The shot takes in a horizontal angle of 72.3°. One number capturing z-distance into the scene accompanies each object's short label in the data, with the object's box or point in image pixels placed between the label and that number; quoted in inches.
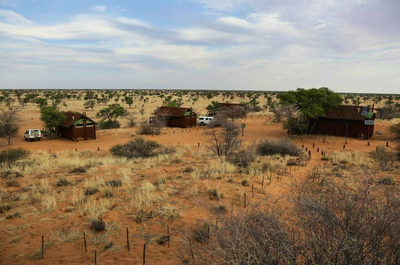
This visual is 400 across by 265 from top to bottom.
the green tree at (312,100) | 1123.9
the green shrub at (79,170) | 575.5
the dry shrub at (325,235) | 144.5
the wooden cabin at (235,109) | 1692.7
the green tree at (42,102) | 2111.2
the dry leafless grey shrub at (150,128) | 1358.3
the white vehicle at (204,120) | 1607.9
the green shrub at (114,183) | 452.3
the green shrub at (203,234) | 268.7
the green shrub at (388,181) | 435.0
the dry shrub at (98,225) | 302.2
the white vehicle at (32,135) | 1194.6
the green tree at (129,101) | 2445.9
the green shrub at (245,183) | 458.7
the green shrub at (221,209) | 334.3
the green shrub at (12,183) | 466.0
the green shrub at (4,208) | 350.7
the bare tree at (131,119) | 1599.8
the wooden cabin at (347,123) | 1121.4
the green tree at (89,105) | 2265.9
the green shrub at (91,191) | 414.3
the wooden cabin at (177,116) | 1535.4
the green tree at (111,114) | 1555.1
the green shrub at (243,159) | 610.4
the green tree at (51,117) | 1208.8
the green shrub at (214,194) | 394.4
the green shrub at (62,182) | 461.1
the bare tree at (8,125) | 1221.7
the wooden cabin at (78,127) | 1184.2
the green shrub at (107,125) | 1551.8
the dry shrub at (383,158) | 605.3
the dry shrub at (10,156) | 652.7
